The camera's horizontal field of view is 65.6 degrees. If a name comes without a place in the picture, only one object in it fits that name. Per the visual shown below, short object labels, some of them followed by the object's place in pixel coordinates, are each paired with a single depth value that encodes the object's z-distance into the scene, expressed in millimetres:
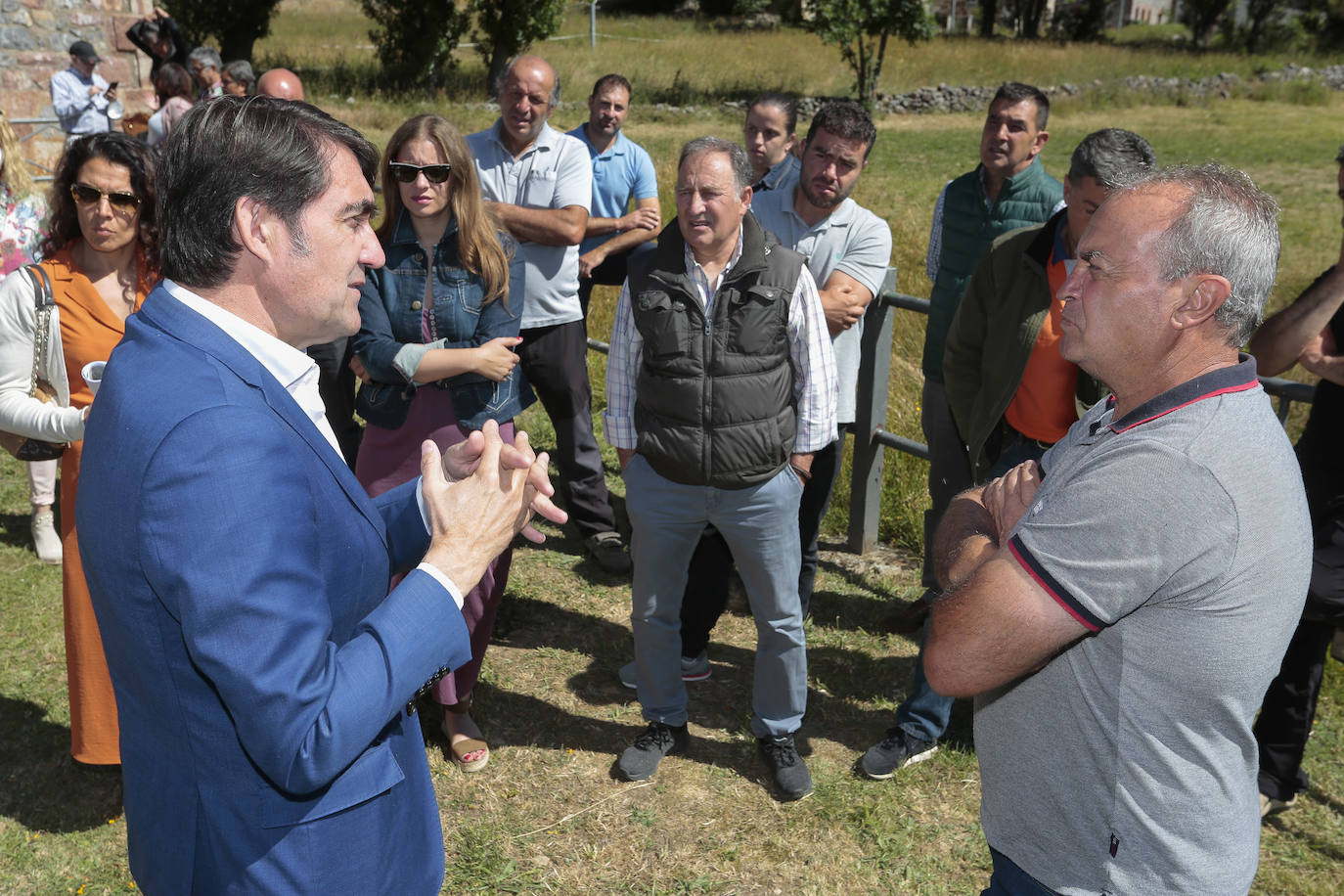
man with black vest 3605
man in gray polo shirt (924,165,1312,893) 1722
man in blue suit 1535
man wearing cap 11938
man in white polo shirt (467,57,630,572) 5355
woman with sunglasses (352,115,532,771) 3838
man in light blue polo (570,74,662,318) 6094
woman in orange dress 3471
